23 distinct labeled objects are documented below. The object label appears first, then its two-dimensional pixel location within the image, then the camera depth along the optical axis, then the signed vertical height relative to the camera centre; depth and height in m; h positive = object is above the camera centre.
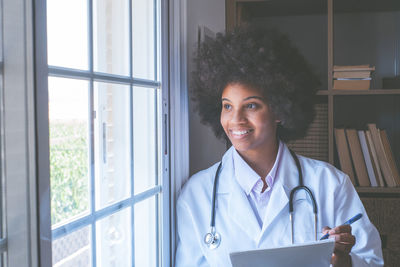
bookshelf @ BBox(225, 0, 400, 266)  2.67 +0.51
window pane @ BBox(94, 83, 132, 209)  1.15 -0.06
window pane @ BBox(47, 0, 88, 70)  0.94 +0.21
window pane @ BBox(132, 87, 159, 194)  1.38 -0.05
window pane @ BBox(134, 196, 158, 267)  1.41 -0.37
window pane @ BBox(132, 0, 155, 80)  1.38 +0.28
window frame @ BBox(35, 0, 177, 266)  0.86 -0.02
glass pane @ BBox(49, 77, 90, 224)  0.95 -0.06
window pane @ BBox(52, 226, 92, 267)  0.98 -0.30
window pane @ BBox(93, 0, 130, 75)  1.14 +0.24
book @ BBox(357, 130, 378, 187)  2.36 -0.22
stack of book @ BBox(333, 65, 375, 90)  2.33 +0.23
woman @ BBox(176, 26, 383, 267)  1.50 -0.20
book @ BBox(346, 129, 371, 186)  2.38 -0.20
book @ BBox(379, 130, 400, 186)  2.37 -0.20
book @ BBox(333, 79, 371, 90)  2.33 +0.19
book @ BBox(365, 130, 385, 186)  2.36 -0.21
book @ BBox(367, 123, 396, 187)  2.36 -0.20
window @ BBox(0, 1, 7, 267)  0.83 -0.13
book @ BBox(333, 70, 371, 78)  2.34 +0.25
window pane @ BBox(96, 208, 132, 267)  1.17 -0.34
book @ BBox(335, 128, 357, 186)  2.38 -0.18
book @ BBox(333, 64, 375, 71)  2.33 +0.28
